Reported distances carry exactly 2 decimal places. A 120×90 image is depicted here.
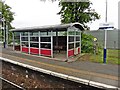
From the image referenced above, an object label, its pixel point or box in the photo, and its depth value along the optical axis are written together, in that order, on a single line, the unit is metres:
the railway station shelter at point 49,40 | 7.40
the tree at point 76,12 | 10.87
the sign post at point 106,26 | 6.17
